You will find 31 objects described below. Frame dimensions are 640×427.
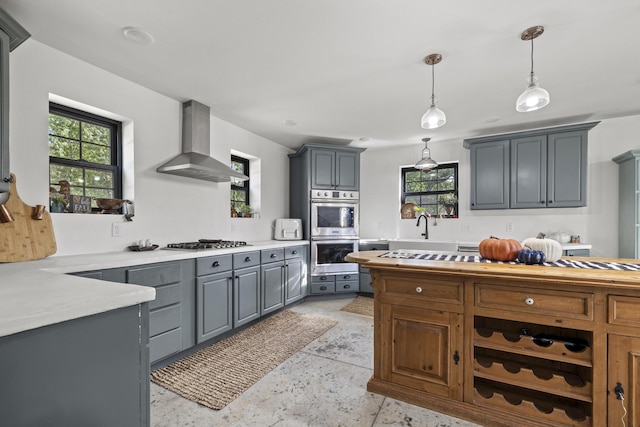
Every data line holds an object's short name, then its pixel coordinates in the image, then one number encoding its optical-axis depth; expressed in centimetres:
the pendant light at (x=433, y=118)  206
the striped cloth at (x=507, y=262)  162
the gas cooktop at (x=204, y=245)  276
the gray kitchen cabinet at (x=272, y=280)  340
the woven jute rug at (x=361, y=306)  384
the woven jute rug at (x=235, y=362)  206
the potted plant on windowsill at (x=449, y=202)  456
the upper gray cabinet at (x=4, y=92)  154
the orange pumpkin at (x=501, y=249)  182
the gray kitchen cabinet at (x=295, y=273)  384
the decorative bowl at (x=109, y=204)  248
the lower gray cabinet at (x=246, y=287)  300
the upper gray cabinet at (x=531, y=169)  356
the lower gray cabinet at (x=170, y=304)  222
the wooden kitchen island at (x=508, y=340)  145
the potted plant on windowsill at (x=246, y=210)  409
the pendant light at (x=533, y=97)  179
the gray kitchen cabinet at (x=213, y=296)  262
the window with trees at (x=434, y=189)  459
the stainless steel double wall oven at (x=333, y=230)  439
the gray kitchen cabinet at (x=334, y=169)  448
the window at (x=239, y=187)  408
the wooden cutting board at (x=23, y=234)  182
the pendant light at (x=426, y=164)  369
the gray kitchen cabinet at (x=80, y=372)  74
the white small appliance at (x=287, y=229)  434
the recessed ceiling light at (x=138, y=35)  194
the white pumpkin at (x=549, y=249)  184
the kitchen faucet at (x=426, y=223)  463
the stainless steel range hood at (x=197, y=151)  287
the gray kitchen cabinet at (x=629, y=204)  322
